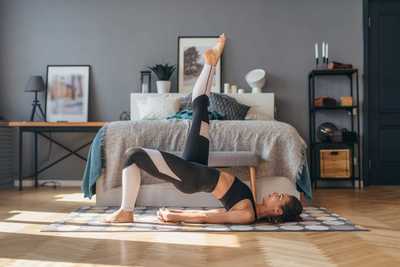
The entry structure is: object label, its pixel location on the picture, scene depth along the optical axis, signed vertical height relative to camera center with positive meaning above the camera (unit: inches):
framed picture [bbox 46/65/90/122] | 228.1 +24.7
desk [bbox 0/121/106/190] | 202.8 +6.8
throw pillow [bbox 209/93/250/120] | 204.2 +15.8
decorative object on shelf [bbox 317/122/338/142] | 212.4 +5.9
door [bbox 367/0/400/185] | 226.7 +24.5
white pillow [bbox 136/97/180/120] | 205.0 +15.9
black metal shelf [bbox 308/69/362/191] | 212.1 +7.2
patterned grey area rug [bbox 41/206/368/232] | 108.3 -18.9
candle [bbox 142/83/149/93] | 223.9 +26.0
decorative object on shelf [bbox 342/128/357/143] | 211.8 +3.3
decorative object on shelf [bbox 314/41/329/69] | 220.8 +40.4
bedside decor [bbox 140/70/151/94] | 224.2 +29.8
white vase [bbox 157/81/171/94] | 221.0 +26.4
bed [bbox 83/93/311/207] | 146.0 -1.4
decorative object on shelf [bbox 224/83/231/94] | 222.8 +25.9
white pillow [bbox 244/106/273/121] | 208.7 +13.0
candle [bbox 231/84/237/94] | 222.7 +25.4
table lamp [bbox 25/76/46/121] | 218.1 +26.3
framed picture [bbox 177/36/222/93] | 229.1 +39.9
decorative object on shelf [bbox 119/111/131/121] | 226.5 +13.3
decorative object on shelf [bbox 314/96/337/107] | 215.2 +18.8
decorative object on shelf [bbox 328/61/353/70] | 214.4 +34.7
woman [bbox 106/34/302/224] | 106.0 -7.9
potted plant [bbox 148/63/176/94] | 221.0 +31.2
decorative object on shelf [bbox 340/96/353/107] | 215.2 +19.3
